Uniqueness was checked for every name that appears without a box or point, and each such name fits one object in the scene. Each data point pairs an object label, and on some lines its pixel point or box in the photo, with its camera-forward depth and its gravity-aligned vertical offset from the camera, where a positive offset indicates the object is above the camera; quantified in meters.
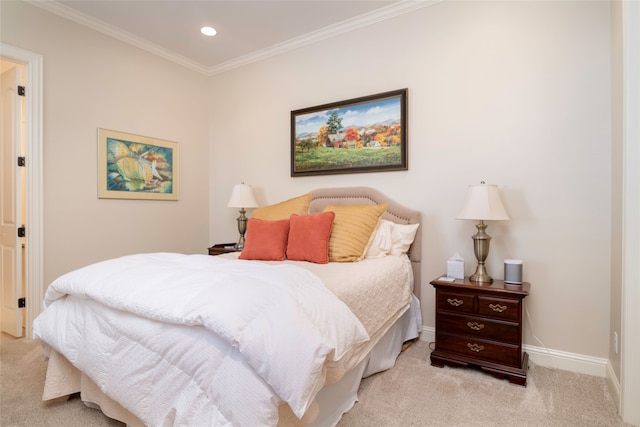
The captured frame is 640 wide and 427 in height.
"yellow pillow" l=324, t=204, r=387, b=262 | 2.55 -0.14
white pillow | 2.73 -0.22
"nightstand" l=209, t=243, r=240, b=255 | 3.57 -0.39
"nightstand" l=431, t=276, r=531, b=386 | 2.10 -0.77
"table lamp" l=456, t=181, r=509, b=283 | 2.26 +0.00
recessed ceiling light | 3.31 +1.86
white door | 2.82 +0.10
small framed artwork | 3.30 +0.51
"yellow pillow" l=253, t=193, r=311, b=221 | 3.11 +0.04
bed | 1.11 -0.50
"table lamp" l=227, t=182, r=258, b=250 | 3.58 +0.17
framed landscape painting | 2.98 +0.76
